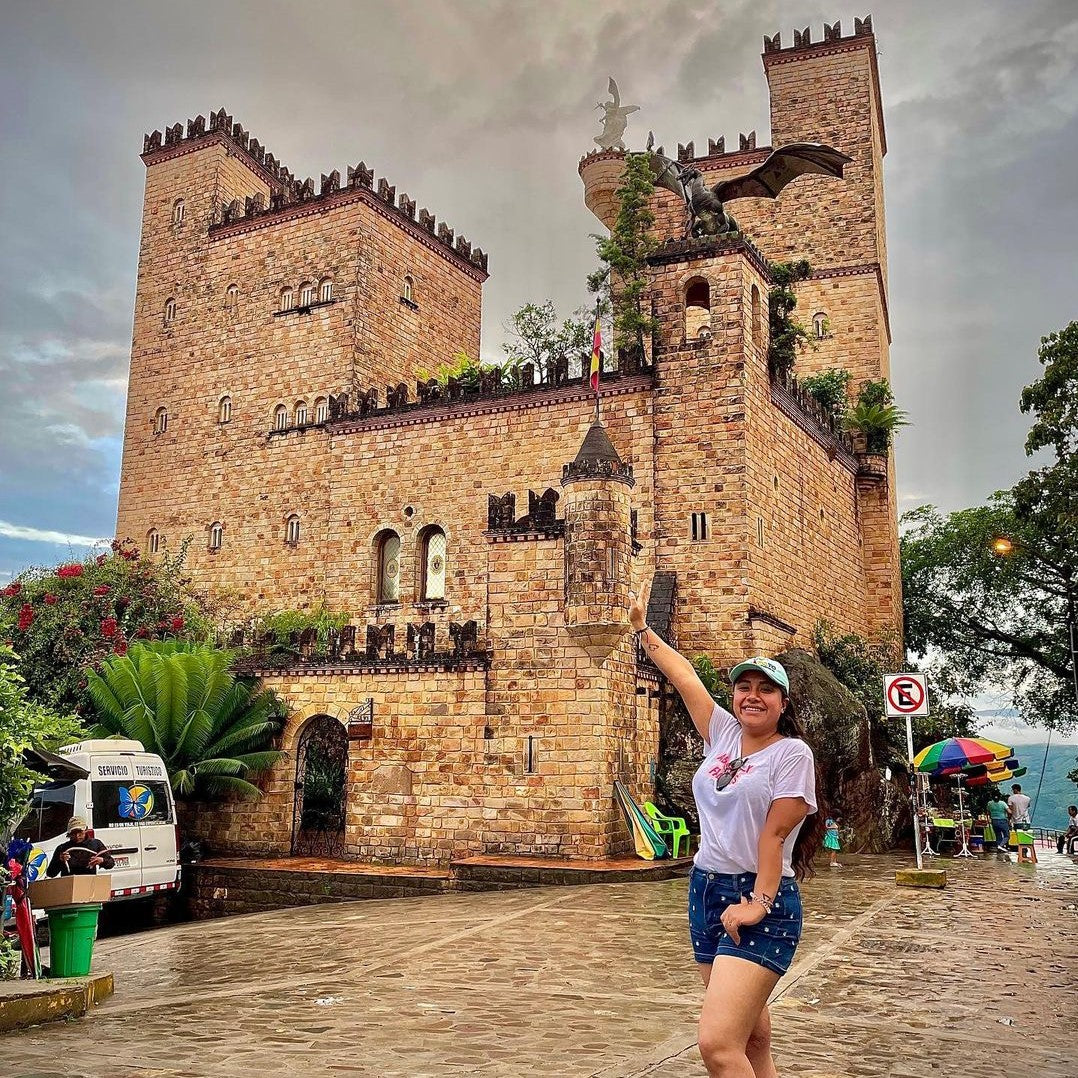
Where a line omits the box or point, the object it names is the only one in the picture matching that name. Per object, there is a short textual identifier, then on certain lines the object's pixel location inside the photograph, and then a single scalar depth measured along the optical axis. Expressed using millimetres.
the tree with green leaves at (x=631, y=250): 22609
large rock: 18109
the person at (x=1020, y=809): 22367
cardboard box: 8812
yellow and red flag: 16452
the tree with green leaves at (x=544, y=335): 26391
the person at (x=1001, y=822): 23797
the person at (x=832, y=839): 19047
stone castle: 16703
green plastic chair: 16828
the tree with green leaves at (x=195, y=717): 18391
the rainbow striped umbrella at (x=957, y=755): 20078
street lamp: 31812
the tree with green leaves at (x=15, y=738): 8445
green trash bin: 8961
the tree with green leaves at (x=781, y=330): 23328
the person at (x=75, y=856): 10797
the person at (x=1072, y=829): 23428
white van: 14875
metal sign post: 13992
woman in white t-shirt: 3840
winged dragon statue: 22016
